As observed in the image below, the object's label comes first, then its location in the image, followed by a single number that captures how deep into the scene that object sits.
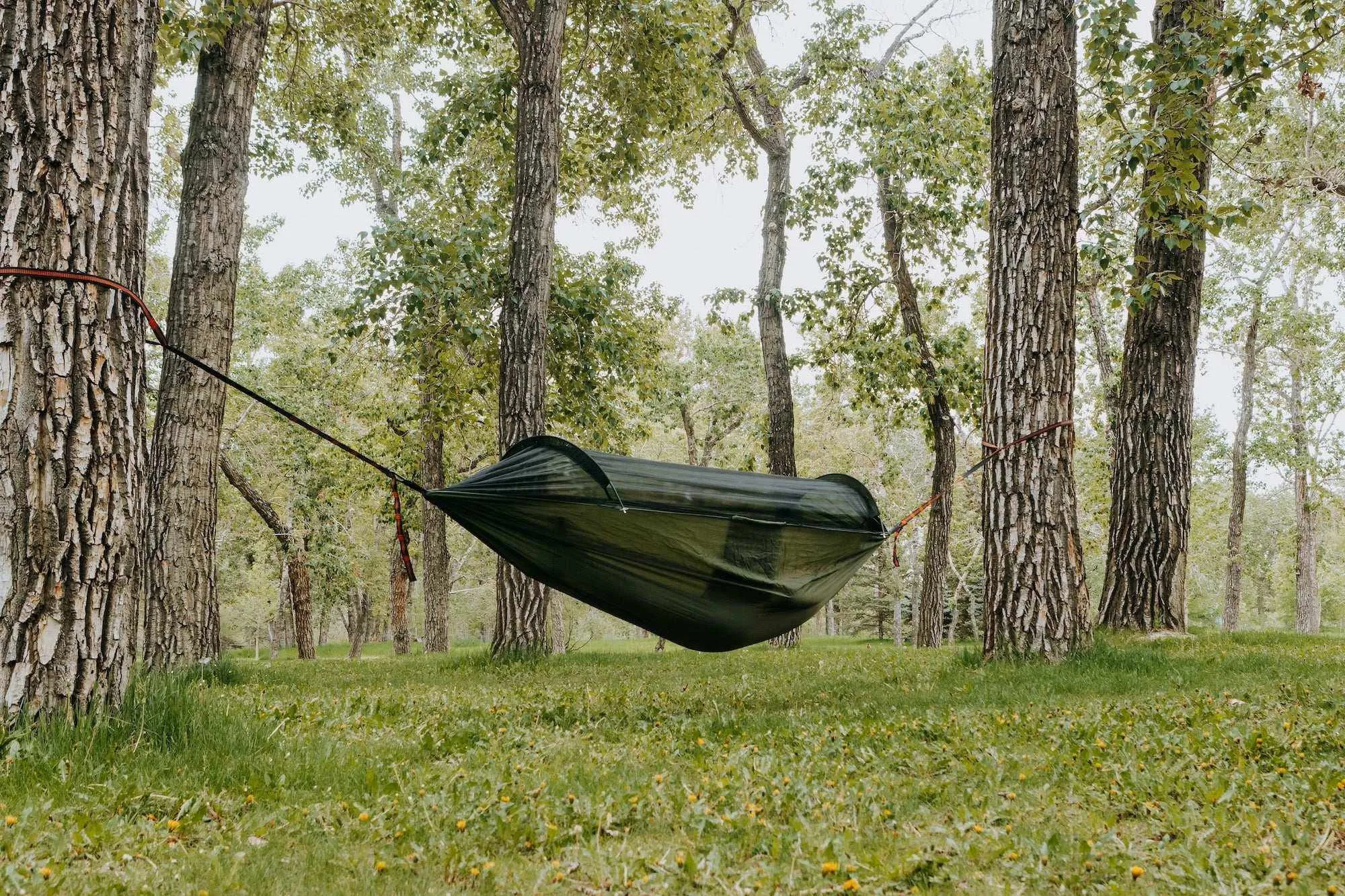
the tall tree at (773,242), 11.91
